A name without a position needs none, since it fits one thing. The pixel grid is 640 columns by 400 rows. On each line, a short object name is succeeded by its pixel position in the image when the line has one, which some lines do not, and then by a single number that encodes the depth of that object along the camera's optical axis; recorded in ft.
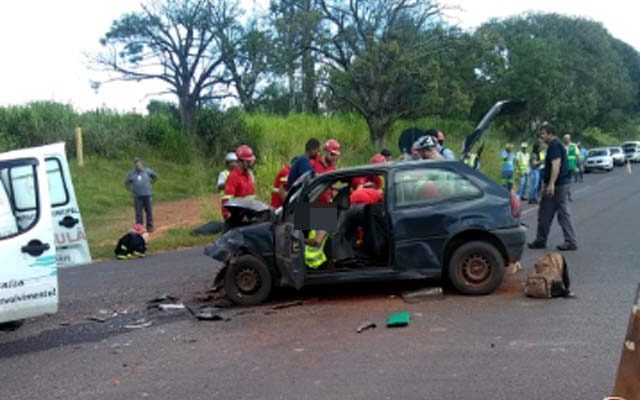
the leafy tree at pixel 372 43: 89.71
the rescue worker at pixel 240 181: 30.19
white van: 20.31
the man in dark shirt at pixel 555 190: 32.94
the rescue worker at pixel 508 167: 68.44
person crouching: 41.98
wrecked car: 24.09
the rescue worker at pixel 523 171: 67.10
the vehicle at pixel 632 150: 168.04
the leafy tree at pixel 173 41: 141.38
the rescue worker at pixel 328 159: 30.14
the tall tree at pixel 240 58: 139.74
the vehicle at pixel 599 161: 128.47
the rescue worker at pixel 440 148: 32.35
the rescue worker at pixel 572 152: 61.26
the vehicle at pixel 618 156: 146.33
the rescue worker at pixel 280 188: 30.50
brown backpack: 23.34
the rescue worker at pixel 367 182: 25.20
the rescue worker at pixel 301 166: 29.00
